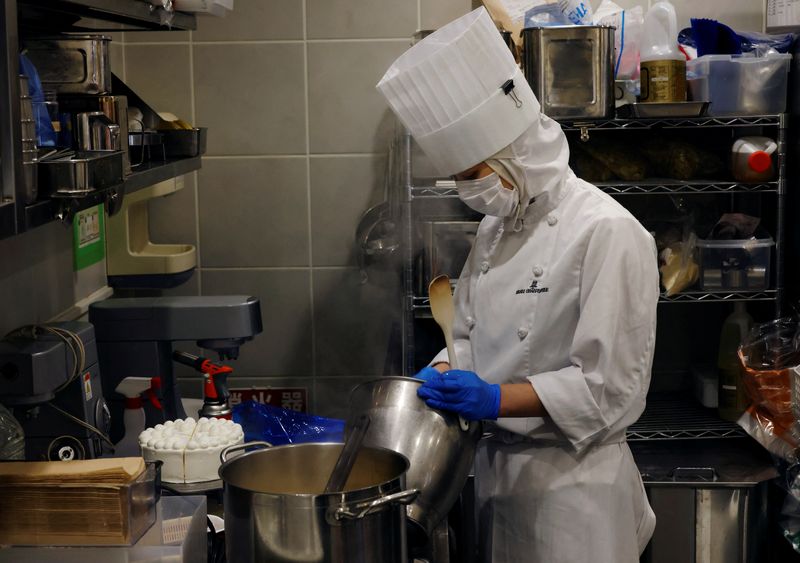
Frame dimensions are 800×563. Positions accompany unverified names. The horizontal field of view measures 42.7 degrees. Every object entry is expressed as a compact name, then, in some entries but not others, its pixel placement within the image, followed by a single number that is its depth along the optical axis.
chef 1.87
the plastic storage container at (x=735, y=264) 2.78
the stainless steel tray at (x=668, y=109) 2.63
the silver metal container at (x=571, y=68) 2.60
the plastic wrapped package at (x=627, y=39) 2.76
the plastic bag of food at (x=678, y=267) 2.78
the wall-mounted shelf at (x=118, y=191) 1.32
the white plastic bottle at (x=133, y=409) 2.15
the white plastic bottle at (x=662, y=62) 2.65
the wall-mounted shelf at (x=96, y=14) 1.61
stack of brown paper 1.39
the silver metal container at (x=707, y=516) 2.73
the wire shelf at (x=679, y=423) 2.79
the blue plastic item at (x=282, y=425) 2.37
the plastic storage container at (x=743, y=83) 2.71
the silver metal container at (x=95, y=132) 1.56
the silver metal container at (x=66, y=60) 1.61
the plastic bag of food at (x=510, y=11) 2.79
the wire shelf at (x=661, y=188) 2.71
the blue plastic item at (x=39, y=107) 1.42
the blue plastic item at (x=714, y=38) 2.76
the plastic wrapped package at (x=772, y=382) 2.62
